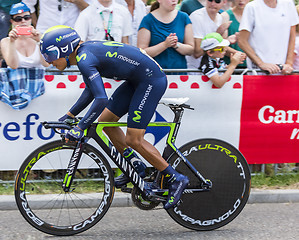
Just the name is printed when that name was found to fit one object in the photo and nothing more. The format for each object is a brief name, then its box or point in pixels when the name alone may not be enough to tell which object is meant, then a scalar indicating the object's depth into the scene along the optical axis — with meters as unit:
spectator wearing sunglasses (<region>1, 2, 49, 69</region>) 11.40
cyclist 8.37
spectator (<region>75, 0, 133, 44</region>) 12.22
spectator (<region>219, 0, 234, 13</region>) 14.99
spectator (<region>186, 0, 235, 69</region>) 13.14
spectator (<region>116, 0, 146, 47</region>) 13.14
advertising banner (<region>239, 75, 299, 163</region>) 12.46
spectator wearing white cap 12.09
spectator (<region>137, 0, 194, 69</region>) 12.52
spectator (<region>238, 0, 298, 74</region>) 12.70
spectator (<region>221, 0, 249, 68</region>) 13.69
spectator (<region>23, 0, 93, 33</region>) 12.71
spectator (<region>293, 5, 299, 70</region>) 13.39
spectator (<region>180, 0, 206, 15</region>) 13.83
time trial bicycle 9.01
